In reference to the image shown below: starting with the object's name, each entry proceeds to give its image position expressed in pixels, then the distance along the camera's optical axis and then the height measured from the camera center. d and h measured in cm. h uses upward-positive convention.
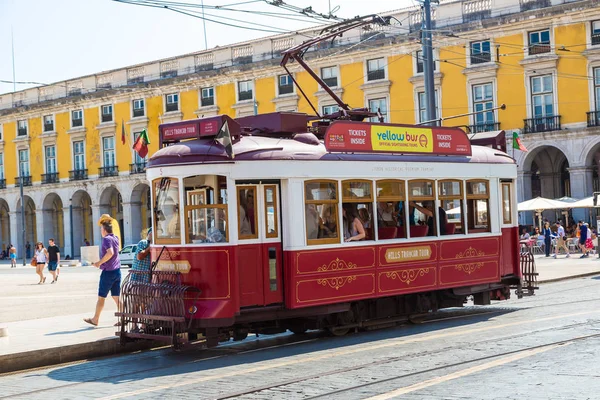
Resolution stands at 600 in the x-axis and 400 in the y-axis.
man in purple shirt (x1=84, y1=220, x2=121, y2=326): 1487 -63
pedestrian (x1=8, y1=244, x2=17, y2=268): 5574 -166
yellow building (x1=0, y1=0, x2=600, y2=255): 4444 +631
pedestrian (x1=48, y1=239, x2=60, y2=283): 3481 -121
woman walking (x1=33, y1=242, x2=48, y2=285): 3522 -130
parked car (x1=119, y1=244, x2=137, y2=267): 4661 -155
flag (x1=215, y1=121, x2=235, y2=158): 1248 +101
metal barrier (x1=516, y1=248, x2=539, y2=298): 1759 -125
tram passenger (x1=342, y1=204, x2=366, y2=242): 1386 -21
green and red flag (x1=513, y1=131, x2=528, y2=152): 2073 +132
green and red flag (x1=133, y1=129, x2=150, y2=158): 1622 +125
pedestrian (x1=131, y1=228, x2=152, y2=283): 1328 -57
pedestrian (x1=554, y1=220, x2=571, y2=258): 3765 -152
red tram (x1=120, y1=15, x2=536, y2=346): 1263 -18
